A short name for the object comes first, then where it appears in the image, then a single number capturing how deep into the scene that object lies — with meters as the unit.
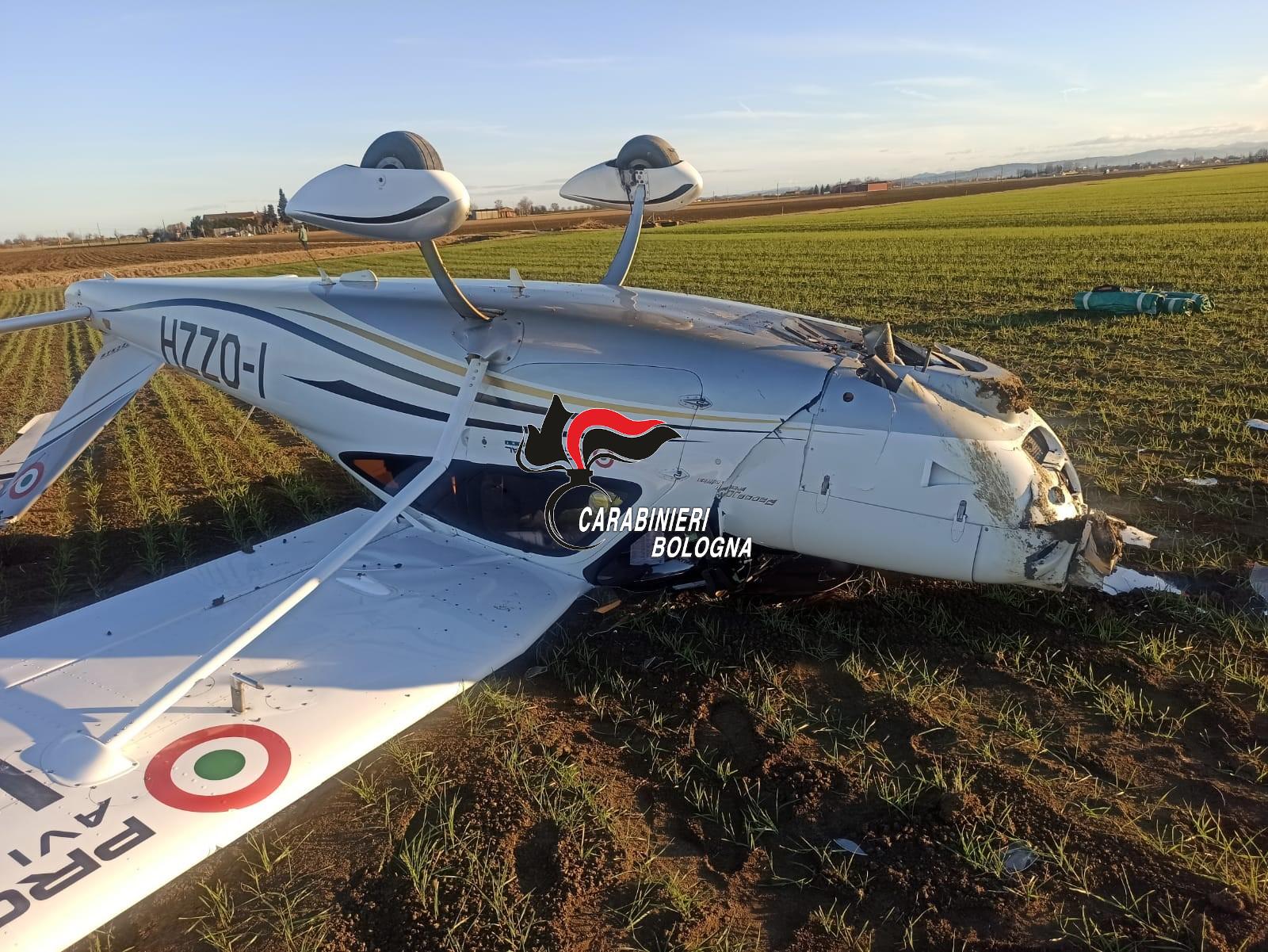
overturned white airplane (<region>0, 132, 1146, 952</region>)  3.68
